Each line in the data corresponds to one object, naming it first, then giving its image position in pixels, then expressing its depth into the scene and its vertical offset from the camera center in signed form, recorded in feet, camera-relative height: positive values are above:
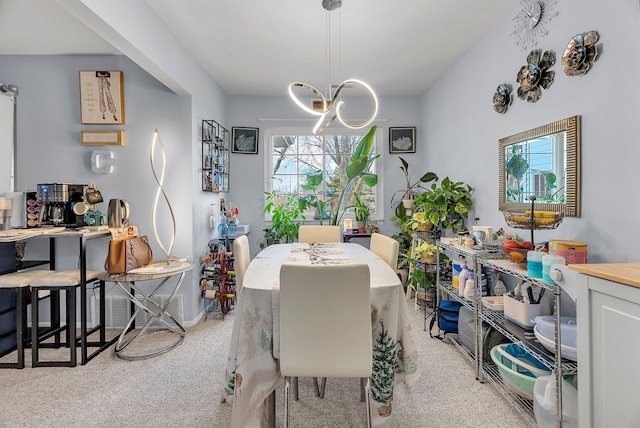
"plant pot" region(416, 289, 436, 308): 10.57 -2.72
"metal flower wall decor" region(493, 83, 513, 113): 8.37 +2.93
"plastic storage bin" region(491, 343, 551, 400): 5.77 -2.92
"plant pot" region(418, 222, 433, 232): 10.73 -0.47
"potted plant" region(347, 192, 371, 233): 14.14 -0.09
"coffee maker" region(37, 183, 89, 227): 8.54 +0.27
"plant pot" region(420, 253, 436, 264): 10.22 -1.41
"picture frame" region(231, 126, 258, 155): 14.75 +3.34
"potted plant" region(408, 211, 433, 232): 10.61 -0.34
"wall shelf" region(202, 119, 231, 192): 11.26 +2.13
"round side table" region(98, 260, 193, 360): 8.11 -2.20
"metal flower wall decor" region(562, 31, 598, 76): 5.75 +2.84
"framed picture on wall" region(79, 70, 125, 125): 9.72 +3.47
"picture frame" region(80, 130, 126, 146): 9.74 +2.29
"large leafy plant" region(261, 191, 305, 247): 13.71 -0.14
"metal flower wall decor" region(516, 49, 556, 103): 6.88 +2.97
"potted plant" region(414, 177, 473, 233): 10.11 +0.25
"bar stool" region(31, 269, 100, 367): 7.60 -2.13
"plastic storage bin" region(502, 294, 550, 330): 6.14 -1.88
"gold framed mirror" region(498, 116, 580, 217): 6.24 +0.94
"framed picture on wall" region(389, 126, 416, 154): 14.99 +3.29
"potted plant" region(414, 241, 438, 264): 10.13 -1.21
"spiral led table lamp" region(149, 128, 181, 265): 8.92 -0.10
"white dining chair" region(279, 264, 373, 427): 4.51 -1.53
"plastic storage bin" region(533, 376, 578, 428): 4.90 -2.94
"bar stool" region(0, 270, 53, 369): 7.52 -1.95
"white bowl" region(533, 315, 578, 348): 5.29 -1.95
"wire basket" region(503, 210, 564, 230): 5.98 -0.15
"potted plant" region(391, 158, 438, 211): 12.69 +1.07
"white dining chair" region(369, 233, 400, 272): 7.48 -0.87
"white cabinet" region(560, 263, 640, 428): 3.42 -1.47
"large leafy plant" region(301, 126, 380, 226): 13.15 +1.36
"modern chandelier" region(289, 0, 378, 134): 7.33 +2.60
